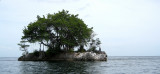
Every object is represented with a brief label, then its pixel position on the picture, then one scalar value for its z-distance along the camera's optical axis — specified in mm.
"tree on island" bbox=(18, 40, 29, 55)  40945
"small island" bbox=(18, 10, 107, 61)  38562
